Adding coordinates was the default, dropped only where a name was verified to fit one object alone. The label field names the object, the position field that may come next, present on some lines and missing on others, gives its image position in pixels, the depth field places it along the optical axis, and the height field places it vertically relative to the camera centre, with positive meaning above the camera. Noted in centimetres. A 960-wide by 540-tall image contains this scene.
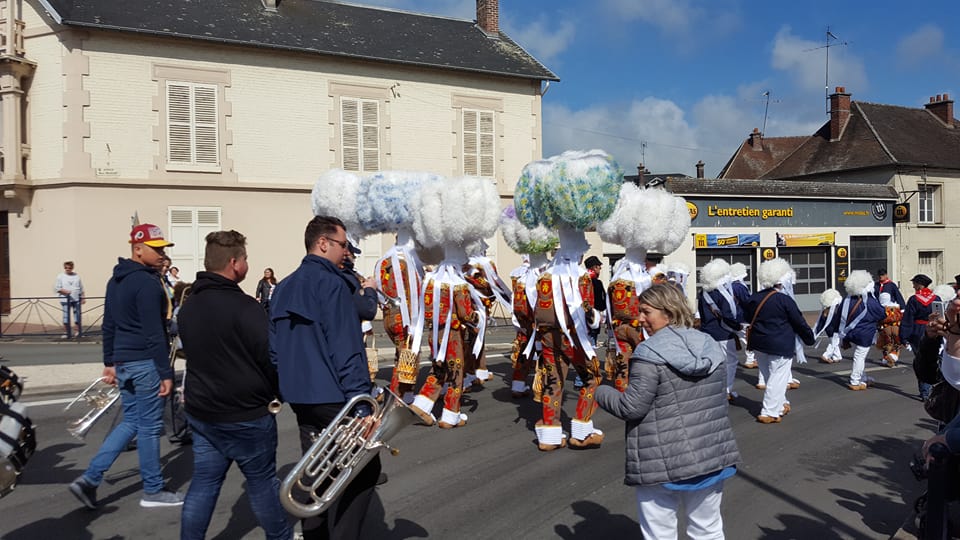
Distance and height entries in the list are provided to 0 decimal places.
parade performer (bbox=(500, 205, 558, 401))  728 -23
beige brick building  1717 +385
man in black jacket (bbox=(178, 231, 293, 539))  355 -65
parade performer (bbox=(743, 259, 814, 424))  755 -88
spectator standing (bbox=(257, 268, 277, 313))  1557 -52
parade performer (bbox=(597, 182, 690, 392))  772 +17
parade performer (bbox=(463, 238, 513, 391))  826 -30
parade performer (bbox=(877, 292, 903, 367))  1142 -128
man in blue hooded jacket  475 -65
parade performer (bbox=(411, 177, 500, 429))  743 -26
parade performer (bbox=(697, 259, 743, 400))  873 -70
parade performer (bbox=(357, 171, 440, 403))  786 +1
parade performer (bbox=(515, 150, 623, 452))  648 -31
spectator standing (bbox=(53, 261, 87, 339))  1544 -60
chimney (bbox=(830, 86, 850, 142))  3191 +645
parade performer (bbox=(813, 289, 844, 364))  1212 -127
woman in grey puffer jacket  333 -80
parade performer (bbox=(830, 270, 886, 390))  970 -91
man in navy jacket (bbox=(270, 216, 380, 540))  355 -46
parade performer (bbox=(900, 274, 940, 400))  929 -83
